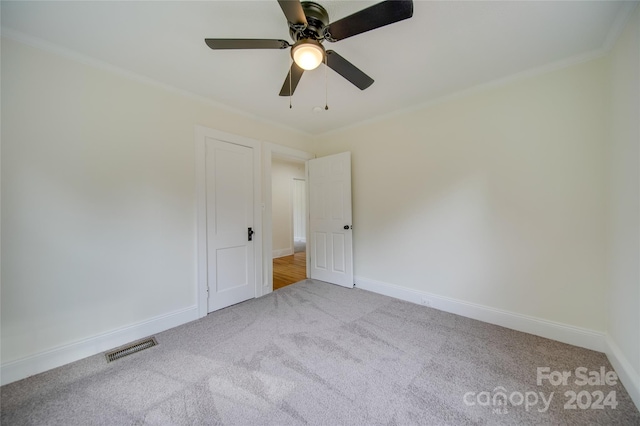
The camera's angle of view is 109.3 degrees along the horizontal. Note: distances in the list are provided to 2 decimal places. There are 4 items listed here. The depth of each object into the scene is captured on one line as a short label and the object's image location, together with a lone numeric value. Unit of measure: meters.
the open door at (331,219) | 3.45
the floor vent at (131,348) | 1.90
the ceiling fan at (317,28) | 1.17
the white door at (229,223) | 2.68
